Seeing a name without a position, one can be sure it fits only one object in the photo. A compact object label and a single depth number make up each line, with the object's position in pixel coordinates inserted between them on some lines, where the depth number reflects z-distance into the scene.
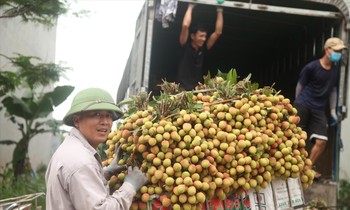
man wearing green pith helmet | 2.70
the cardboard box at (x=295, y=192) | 3.54
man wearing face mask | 6.19
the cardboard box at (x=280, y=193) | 3.43
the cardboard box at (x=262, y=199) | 3.29
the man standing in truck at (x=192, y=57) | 6.30
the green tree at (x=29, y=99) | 10.22
